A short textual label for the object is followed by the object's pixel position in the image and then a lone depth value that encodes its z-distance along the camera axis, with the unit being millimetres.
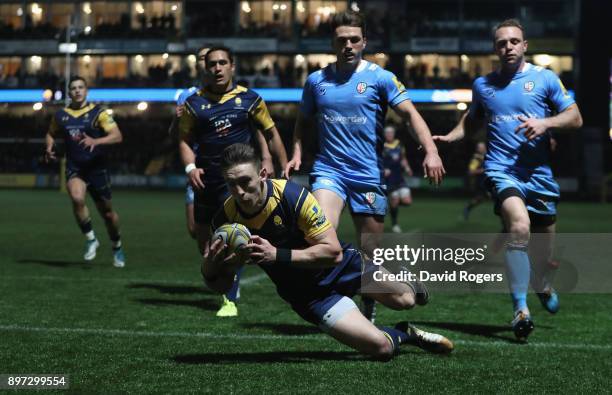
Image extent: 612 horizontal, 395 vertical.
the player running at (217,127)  15422
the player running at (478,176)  39797
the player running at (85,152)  23391
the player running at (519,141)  13742
